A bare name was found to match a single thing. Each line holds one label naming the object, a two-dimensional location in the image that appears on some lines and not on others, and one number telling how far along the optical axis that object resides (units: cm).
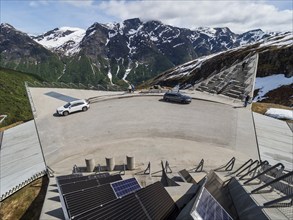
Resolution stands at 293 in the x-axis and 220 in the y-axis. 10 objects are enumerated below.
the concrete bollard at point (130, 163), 1727
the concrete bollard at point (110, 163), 1726
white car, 2802
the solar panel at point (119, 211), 674
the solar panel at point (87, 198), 806
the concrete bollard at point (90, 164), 1718
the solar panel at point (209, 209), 632
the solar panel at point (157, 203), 769
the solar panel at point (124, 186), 993
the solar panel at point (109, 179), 1175
